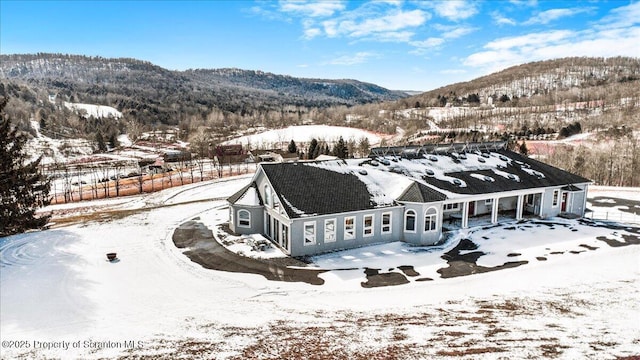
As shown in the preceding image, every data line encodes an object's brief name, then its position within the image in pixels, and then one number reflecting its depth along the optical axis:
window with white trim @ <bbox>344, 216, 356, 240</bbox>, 23.14
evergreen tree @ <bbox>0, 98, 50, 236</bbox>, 24.33
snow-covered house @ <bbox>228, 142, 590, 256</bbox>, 22.81
